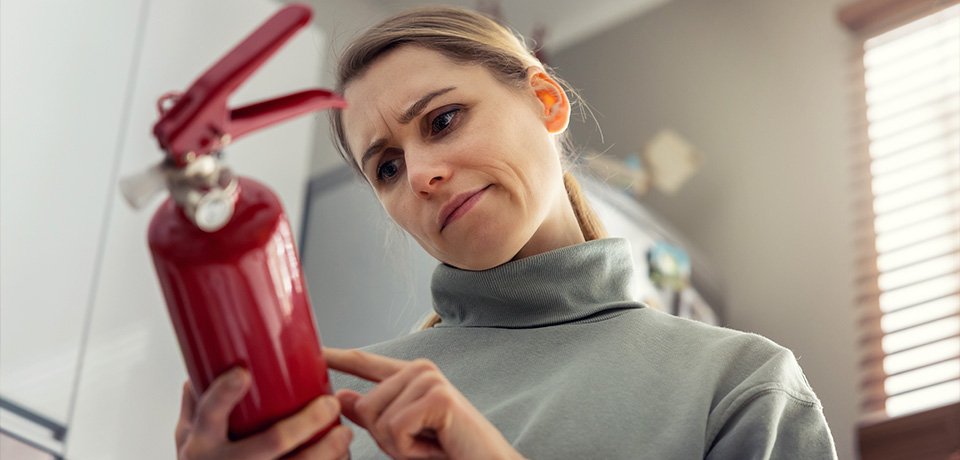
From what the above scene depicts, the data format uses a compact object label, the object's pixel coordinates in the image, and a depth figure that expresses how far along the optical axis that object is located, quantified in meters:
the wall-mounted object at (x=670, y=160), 2.75
